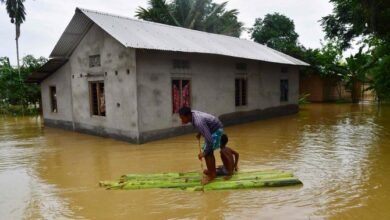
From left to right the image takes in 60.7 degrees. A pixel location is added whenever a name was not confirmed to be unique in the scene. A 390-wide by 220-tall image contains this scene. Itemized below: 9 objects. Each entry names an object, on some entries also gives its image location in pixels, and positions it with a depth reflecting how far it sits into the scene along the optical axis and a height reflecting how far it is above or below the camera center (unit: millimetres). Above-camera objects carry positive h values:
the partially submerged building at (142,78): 10930 +496
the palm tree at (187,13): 27109 +6386
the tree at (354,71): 23609 +1087
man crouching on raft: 5895 -747
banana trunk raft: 6047 -1709
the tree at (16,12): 23594 +5885
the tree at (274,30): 31078 +5493
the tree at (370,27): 11287 +2598
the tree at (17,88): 23142 +438
